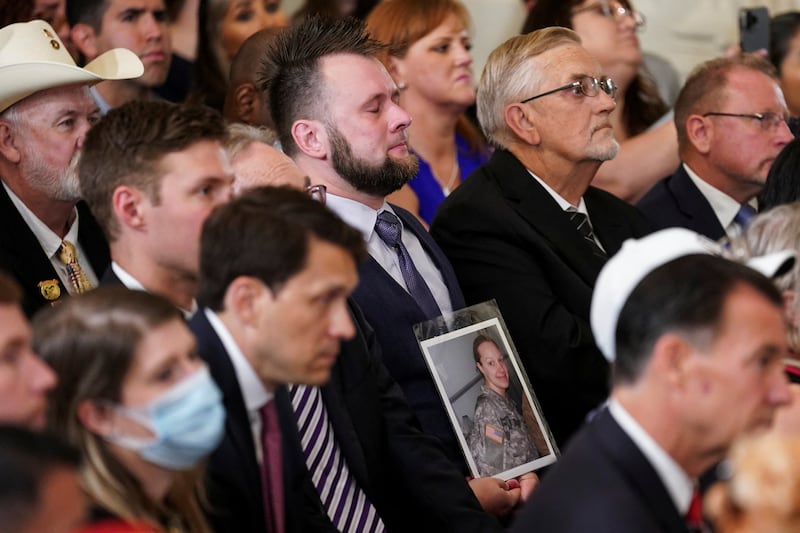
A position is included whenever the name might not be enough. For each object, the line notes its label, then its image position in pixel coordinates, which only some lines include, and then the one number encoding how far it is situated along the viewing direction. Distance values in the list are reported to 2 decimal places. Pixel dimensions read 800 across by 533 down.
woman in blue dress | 10.17
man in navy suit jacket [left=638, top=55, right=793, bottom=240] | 9.27
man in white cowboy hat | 7.21
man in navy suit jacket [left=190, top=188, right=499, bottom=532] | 4.99
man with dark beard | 6.95
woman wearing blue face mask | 4.43
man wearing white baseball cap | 4.39
